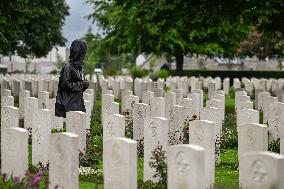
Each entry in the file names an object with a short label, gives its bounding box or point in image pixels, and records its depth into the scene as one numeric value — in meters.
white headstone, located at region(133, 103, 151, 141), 12.73
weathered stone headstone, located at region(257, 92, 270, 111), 17.40
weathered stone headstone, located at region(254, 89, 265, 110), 18.93
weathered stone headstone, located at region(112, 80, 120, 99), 26.47
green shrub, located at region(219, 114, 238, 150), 12.25
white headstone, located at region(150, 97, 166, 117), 14.00
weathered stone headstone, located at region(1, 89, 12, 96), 17.26
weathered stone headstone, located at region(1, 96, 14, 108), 14.80
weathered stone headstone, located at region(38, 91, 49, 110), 15.99
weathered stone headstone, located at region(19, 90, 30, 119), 16.78
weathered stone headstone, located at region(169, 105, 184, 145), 11.70
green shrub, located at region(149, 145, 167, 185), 8.52
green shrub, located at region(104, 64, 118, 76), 42.38
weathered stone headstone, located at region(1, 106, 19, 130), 11.31
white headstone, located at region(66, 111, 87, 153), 10.61
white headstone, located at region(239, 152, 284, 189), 6.18
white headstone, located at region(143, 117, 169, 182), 9.15
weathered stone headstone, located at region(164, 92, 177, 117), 16.07
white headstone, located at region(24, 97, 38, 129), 13.73
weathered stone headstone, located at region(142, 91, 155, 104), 16.89
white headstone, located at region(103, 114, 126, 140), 10.25
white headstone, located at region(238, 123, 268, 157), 8.68
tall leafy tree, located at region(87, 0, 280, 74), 20.34
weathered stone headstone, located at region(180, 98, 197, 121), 14.25
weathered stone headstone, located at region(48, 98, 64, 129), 14.37
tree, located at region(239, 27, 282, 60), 49.78
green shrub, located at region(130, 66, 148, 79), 37.87
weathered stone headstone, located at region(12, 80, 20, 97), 24.02
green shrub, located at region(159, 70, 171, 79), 35.25
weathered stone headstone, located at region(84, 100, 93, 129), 14.77
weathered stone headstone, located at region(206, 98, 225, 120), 14.30
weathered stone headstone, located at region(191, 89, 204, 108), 18.08
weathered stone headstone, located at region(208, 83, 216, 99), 24.14
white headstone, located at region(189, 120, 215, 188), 8.72
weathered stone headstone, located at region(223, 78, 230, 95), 29.09
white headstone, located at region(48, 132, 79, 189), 7.59
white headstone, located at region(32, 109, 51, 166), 10.60
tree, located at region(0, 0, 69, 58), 43.69
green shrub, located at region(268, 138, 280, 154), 11.83
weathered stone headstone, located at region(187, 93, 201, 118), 15.62
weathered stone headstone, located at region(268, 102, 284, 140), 12.56
